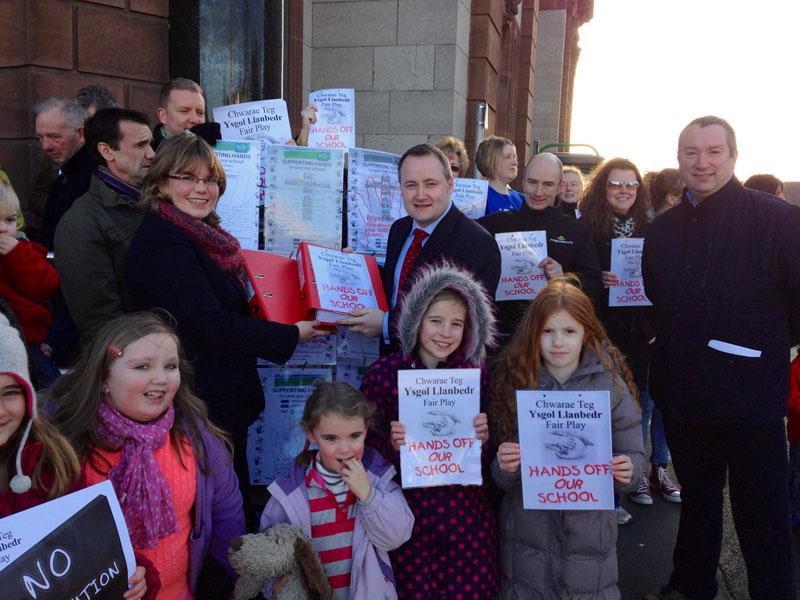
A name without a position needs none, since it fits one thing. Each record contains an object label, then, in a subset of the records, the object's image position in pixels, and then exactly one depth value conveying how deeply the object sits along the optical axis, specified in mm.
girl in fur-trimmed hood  2391
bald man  3656
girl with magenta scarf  1987
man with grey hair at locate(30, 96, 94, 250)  3545
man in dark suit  2887
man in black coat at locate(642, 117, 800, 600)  2650
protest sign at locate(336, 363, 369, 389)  3688
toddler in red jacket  2699
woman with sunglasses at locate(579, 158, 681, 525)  4074
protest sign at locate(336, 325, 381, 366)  3572
